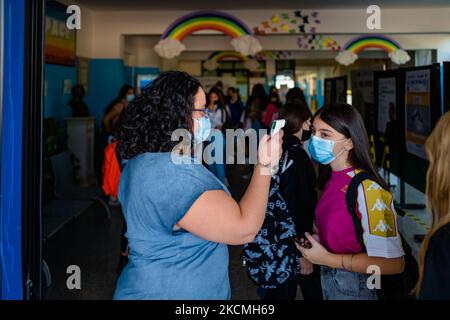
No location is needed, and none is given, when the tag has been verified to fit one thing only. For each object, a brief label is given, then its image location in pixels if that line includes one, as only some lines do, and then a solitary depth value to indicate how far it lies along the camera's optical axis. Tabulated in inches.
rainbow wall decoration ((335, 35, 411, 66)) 428.5
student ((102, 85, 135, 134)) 251.0
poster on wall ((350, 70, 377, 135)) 280.5
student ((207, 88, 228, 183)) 148.2
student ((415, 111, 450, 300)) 46.7
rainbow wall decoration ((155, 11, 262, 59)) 335.9
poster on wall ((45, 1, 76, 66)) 284.4
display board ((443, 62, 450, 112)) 175.3
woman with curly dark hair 55.0
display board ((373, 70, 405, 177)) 226.5
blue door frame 65.0
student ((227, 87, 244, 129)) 448.5
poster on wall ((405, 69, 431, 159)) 191.2
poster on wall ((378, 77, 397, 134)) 232.2
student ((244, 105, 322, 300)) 86.0
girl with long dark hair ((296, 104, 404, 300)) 71.4
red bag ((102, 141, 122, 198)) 157.3
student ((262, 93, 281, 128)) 334.0
